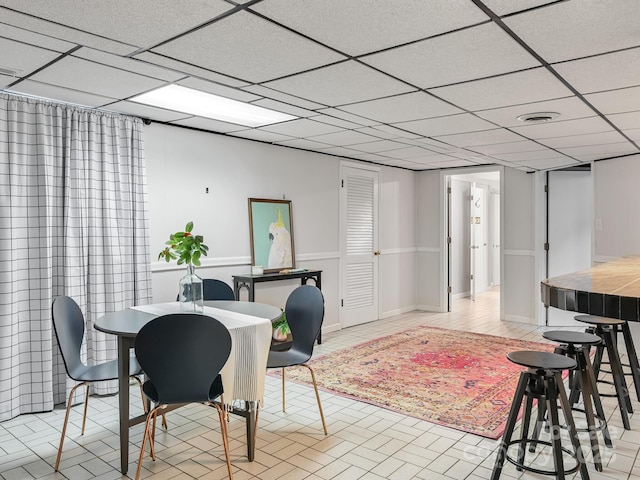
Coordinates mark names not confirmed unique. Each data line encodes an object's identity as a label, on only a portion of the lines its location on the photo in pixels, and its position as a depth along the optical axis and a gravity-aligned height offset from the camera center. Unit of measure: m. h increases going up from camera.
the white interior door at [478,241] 9.53 -0.22
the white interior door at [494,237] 10.84 -0.14
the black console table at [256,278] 4.96 -0.50
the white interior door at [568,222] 6.87 +0.12
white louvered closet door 6.66 -0.20
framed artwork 5.32 -0.03
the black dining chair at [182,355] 2.40 -0.62
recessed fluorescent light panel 3.56 +1.01
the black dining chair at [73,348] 2.86 -0.70
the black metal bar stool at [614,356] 3.25 -0.86
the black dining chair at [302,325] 3.31 -0.67
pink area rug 3.65 -1.33
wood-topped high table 1.92 -0.27
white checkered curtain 3.53 +0.00
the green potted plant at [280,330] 4.98 -1.00
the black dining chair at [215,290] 4.16 -0.50
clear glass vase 3.33 -0.40
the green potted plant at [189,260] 3.28 -0.19
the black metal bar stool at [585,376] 2.75 -0.83
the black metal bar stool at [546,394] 2.33 -0.81
